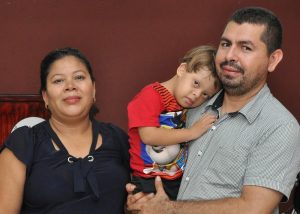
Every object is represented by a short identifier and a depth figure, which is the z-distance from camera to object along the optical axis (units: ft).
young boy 7.34
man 6.63
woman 7.11
